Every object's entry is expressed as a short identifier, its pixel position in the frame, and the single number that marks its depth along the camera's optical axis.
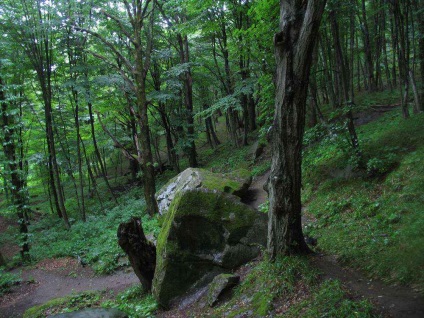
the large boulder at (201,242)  6.66
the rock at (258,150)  15.72
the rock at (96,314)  5.93
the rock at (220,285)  5.58
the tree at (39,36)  13.86
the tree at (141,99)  11.47
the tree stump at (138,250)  7.49
